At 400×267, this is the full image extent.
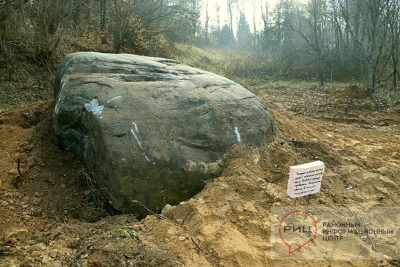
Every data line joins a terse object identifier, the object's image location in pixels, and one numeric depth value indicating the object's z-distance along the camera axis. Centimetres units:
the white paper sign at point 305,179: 228
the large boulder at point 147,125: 272
